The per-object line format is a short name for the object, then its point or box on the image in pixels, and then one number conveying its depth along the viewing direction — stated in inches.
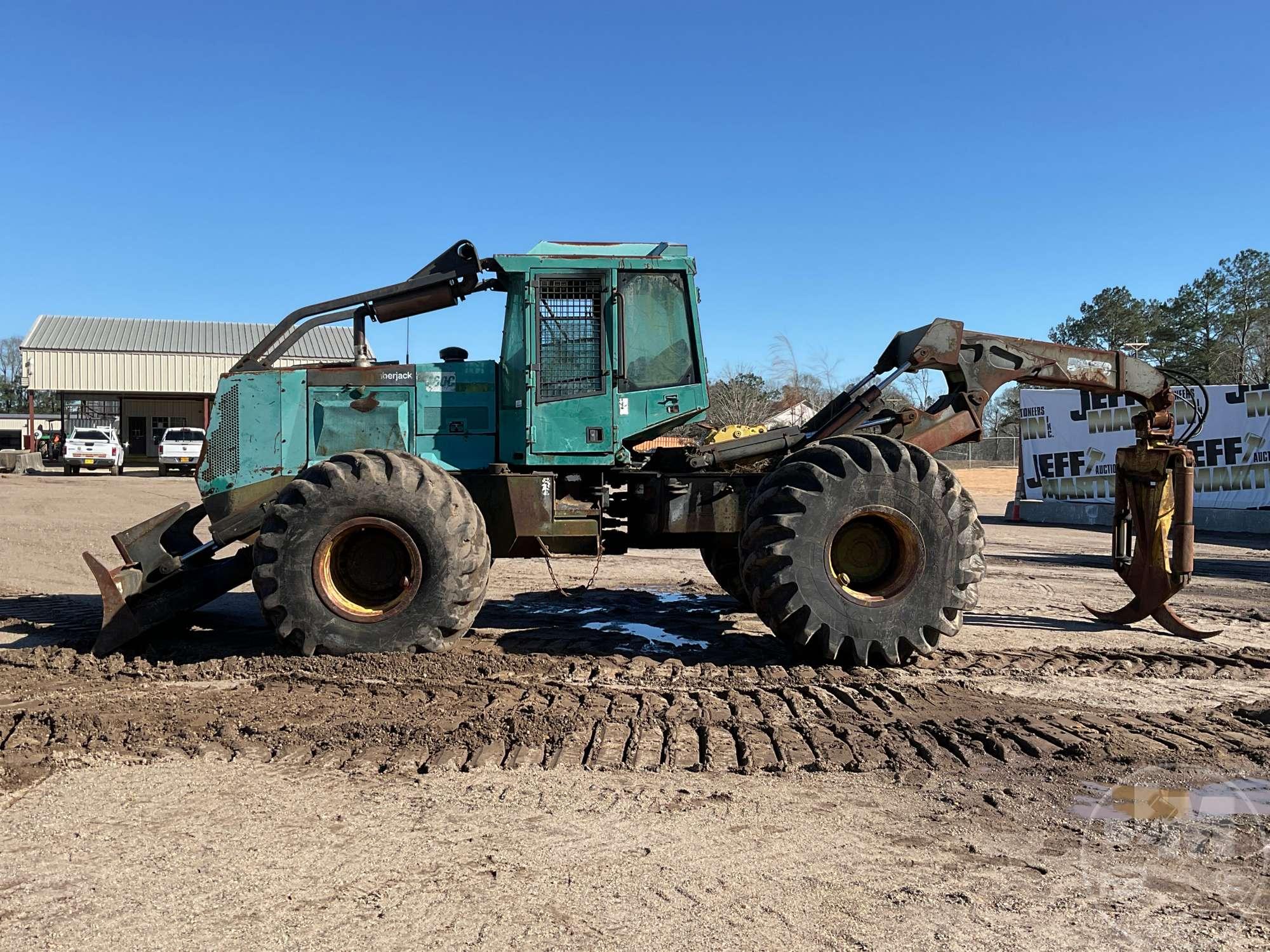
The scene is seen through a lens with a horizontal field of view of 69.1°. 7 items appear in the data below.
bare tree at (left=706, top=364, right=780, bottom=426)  1457.9
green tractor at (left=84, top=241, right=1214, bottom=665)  244.7
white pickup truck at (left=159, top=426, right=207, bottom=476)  1256.2
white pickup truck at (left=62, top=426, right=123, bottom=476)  1272.1
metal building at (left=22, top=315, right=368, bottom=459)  1760.6
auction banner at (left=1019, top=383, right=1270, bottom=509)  702.5
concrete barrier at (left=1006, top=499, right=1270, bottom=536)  678.5
